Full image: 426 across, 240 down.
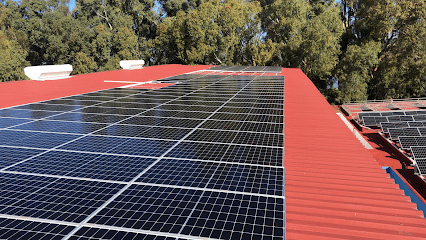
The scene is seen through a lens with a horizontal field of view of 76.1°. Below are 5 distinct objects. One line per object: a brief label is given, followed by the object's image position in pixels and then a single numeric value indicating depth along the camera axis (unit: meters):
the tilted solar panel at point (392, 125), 19.39
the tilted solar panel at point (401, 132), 17.77
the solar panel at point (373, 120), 21.21
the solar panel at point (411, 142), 15.78
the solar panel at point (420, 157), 13.34
